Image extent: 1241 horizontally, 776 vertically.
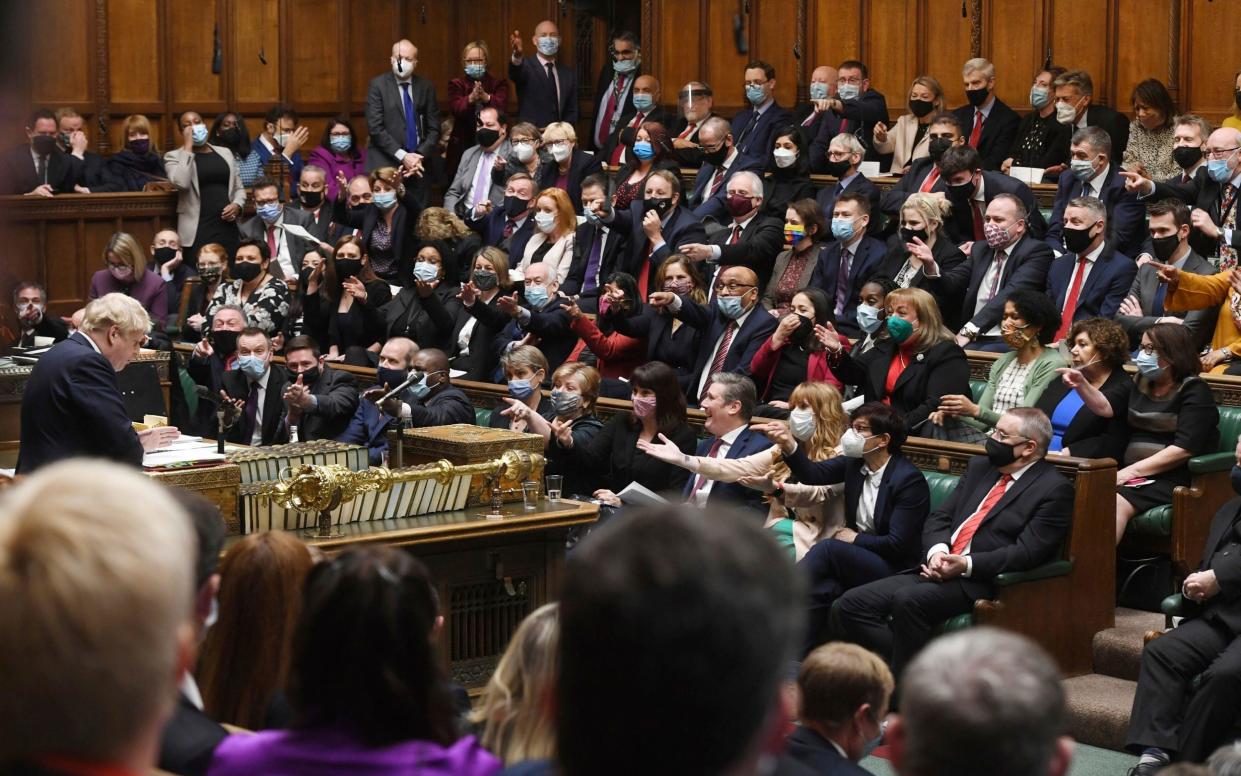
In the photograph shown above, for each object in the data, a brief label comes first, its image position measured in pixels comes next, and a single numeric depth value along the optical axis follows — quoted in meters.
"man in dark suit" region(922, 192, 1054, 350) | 15.59
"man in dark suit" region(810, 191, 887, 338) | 17.11
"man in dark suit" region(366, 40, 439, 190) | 24.92
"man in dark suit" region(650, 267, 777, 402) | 15.68
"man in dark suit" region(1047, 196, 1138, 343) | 15.34
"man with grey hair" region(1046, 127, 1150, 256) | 16.80
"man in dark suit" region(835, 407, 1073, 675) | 11.48
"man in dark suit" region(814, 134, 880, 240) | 19.05
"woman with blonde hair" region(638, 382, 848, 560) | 12.67
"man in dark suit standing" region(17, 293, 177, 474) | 10.48
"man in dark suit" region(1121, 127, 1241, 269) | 15.62
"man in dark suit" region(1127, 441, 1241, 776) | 10.13
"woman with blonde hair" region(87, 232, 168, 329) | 20.67
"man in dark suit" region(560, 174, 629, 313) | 19.14
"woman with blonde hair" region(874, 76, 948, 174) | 20.89
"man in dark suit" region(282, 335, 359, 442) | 14.41
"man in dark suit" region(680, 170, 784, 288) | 17.87
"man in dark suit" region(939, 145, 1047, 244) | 17.52
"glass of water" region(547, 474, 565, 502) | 11.84
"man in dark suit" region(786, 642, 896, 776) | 6.72
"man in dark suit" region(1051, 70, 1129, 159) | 19.16
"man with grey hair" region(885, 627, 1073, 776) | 3.27
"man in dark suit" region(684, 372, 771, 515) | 13.08
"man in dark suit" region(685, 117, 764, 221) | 20.48
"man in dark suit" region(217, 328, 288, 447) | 15.27
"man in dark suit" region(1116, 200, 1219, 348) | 14.92
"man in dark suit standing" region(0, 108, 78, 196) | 22.87
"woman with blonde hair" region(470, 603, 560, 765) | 5.42
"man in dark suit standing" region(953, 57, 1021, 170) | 20.14
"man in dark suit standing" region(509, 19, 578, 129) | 25.25
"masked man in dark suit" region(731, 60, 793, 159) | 21.48
